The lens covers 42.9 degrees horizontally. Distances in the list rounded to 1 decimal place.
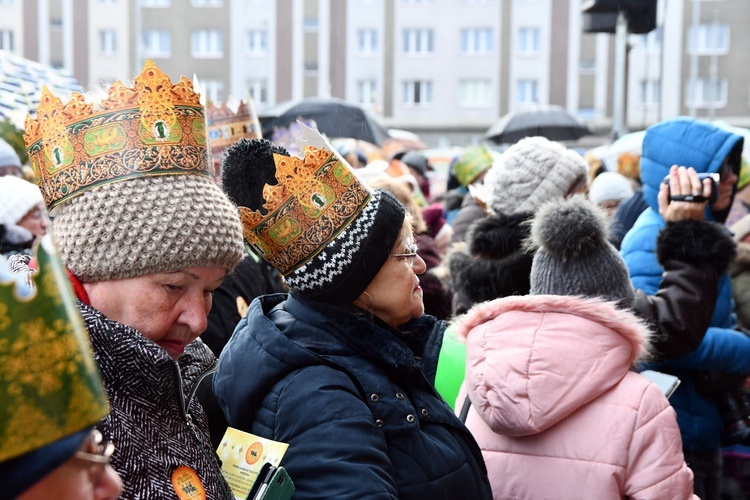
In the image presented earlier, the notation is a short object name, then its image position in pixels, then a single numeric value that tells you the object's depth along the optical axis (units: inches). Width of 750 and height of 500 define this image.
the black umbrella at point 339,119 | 481.7
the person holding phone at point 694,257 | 150.1
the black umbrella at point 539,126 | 695.7
